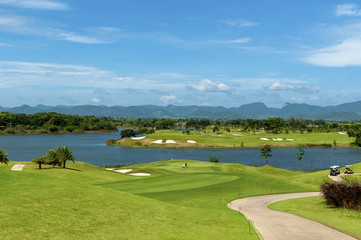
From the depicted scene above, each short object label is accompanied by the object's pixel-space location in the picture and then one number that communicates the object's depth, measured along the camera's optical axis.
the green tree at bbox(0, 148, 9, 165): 48.63
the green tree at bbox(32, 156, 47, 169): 50.56
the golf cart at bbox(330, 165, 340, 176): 47.78
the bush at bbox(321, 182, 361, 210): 27.31
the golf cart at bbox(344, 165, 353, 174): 51.00
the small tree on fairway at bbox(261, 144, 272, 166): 88.02
